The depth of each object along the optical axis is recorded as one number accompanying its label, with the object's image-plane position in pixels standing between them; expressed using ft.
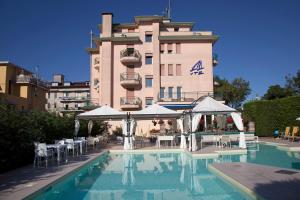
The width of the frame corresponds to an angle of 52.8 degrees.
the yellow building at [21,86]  132.05
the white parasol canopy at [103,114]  66.80
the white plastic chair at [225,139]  62.48
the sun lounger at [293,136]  73.31
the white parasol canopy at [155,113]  65.98
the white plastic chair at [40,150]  38.63
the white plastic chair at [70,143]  49.18
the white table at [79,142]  53.88
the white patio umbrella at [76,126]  67.47
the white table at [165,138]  68.81
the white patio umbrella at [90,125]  80.71
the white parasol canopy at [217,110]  58.39
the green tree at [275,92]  159.63
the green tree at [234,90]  164.55
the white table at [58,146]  41.79
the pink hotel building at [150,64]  120.57
